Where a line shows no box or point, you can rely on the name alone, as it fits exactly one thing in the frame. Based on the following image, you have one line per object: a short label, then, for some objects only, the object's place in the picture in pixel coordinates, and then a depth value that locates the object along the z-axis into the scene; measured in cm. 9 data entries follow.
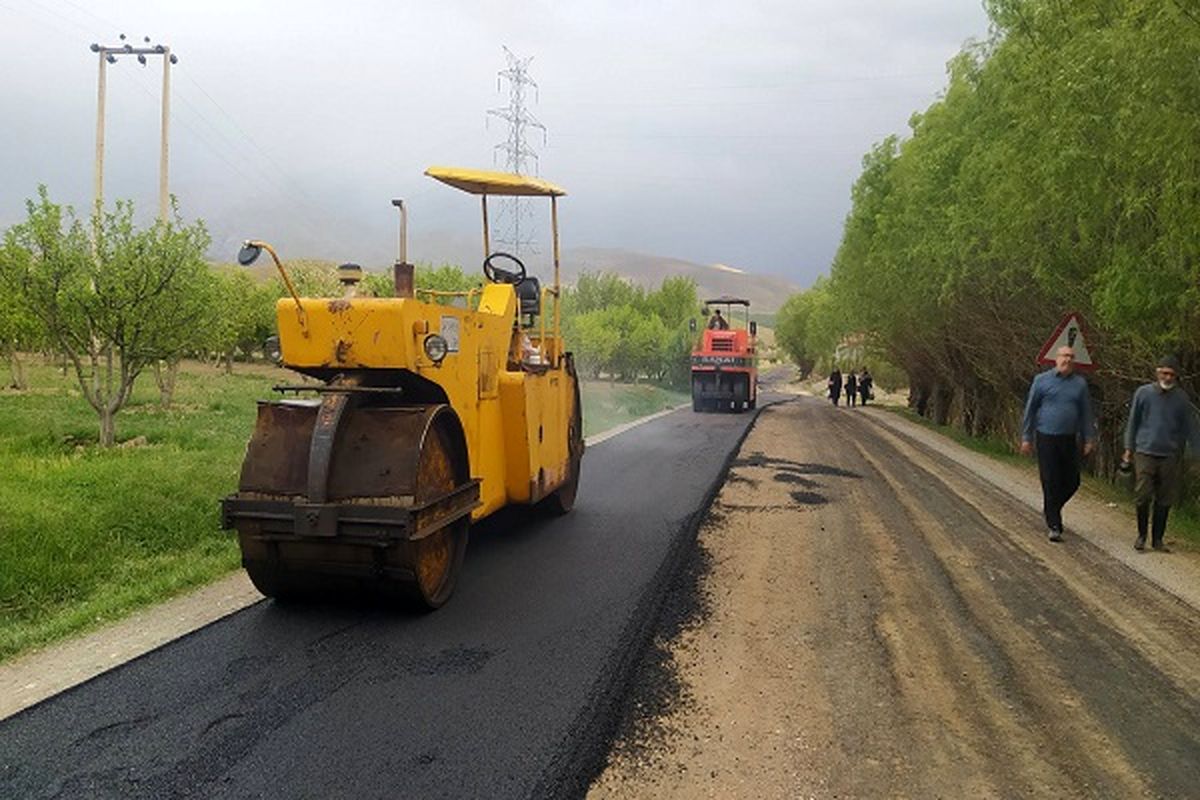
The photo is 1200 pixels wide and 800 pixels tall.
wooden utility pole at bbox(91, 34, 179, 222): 2298
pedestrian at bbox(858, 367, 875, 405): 3884
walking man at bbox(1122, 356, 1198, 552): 712
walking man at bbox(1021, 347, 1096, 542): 755
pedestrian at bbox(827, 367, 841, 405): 3694
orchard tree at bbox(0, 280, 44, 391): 1972
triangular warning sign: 910
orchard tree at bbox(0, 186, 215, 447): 1008
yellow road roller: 439
